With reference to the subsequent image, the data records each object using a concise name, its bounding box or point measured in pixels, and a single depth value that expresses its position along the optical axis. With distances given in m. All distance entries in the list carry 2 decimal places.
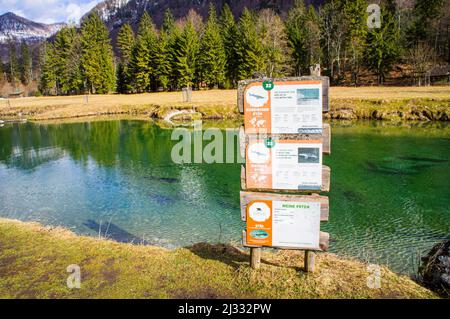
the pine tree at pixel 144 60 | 78.56
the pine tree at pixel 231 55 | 74.69
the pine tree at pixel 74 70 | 83.67
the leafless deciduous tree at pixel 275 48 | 68.31
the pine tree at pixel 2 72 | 118.13
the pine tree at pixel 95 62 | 81.12
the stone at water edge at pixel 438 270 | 6.36
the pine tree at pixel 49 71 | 89.38
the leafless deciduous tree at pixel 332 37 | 71.44
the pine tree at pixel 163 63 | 77.25
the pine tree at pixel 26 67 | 124.12
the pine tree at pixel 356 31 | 68.19
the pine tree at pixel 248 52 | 70.88
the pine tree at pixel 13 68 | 119.86
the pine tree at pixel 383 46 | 63.16
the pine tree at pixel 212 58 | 74.06
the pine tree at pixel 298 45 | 74.31
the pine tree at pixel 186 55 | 75.19
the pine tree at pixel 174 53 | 76.56
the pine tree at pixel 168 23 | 95.19
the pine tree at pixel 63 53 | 86.81
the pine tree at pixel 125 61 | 83.62
